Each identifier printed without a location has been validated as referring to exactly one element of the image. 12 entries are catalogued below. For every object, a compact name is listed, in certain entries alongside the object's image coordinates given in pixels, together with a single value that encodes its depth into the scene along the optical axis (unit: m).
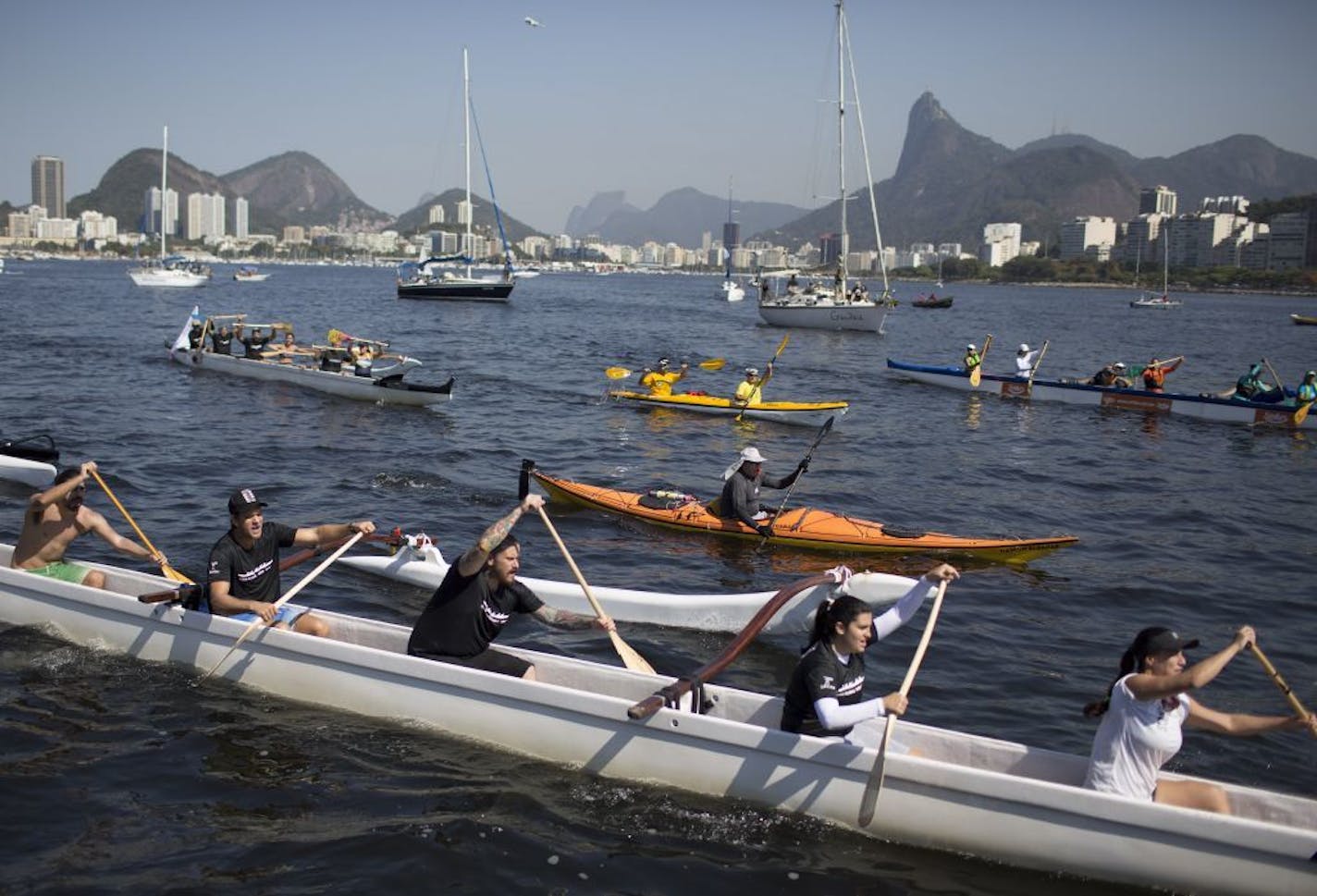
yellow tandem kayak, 24.67
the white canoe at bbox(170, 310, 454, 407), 26.27
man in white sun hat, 14.28
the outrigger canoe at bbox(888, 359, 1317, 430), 26.92
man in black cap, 9.02
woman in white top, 6.34
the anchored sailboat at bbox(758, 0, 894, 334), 55.22
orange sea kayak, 13.85
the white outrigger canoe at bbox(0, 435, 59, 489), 17.22
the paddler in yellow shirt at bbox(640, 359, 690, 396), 26.77
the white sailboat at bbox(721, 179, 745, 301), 100.14
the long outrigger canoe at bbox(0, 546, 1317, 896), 6.47
